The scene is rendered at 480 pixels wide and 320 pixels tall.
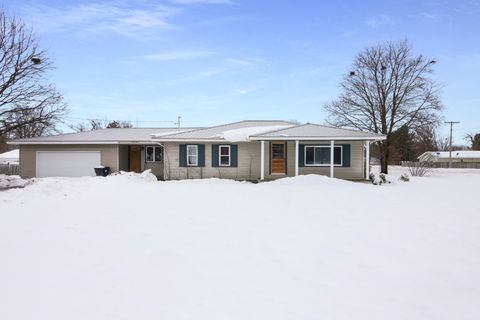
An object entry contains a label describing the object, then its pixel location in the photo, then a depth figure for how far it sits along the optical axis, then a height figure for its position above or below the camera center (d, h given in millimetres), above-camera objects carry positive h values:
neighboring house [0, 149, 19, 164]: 39844 +270
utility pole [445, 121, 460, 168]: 53844 +6085
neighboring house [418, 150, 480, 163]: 58719 +632
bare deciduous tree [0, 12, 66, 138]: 21109 +5168
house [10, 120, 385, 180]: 19281 +453
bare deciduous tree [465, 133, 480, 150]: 72125 +4455
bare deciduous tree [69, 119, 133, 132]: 58250 +6497
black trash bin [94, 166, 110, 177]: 21641 -732
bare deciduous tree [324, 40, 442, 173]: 29406 +6097
